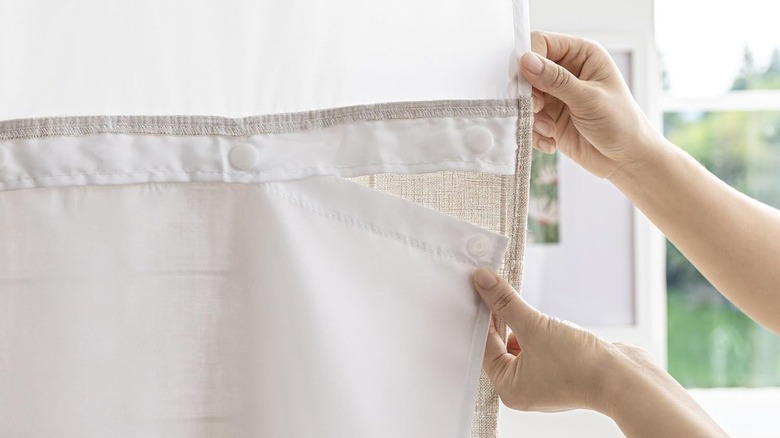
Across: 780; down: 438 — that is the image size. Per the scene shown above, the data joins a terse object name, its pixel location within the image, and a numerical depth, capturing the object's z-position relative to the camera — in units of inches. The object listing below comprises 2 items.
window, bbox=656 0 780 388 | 94.8
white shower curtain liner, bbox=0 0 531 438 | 26.7
